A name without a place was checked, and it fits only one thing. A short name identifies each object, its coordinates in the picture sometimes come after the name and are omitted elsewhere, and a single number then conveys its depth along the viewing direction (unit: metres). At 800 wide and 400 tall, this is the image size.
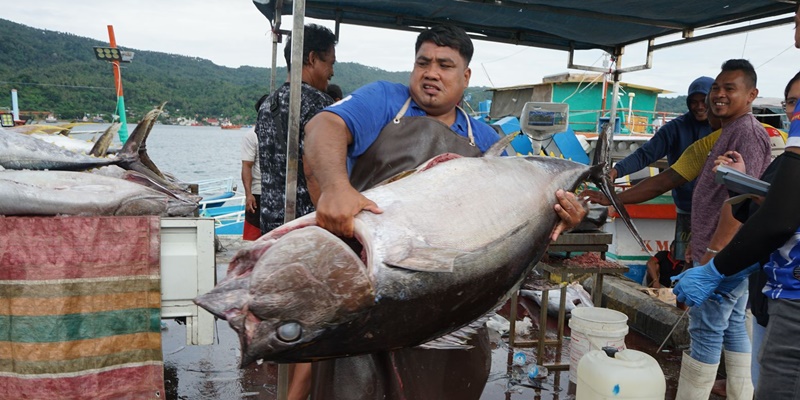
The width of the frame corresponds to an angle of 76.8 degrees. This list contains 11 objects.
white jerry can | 2.96
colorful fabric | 2.80
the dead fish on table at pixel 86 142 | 4.47
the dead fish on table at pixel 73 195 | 2.91
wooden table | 4.12
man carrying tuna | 1.94
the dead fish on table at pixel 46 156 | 3.77
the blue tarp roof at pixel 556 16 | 4.28
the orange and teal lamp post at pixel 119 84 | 12.14
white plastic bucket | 3.72
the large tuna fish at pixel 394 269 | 1.40
